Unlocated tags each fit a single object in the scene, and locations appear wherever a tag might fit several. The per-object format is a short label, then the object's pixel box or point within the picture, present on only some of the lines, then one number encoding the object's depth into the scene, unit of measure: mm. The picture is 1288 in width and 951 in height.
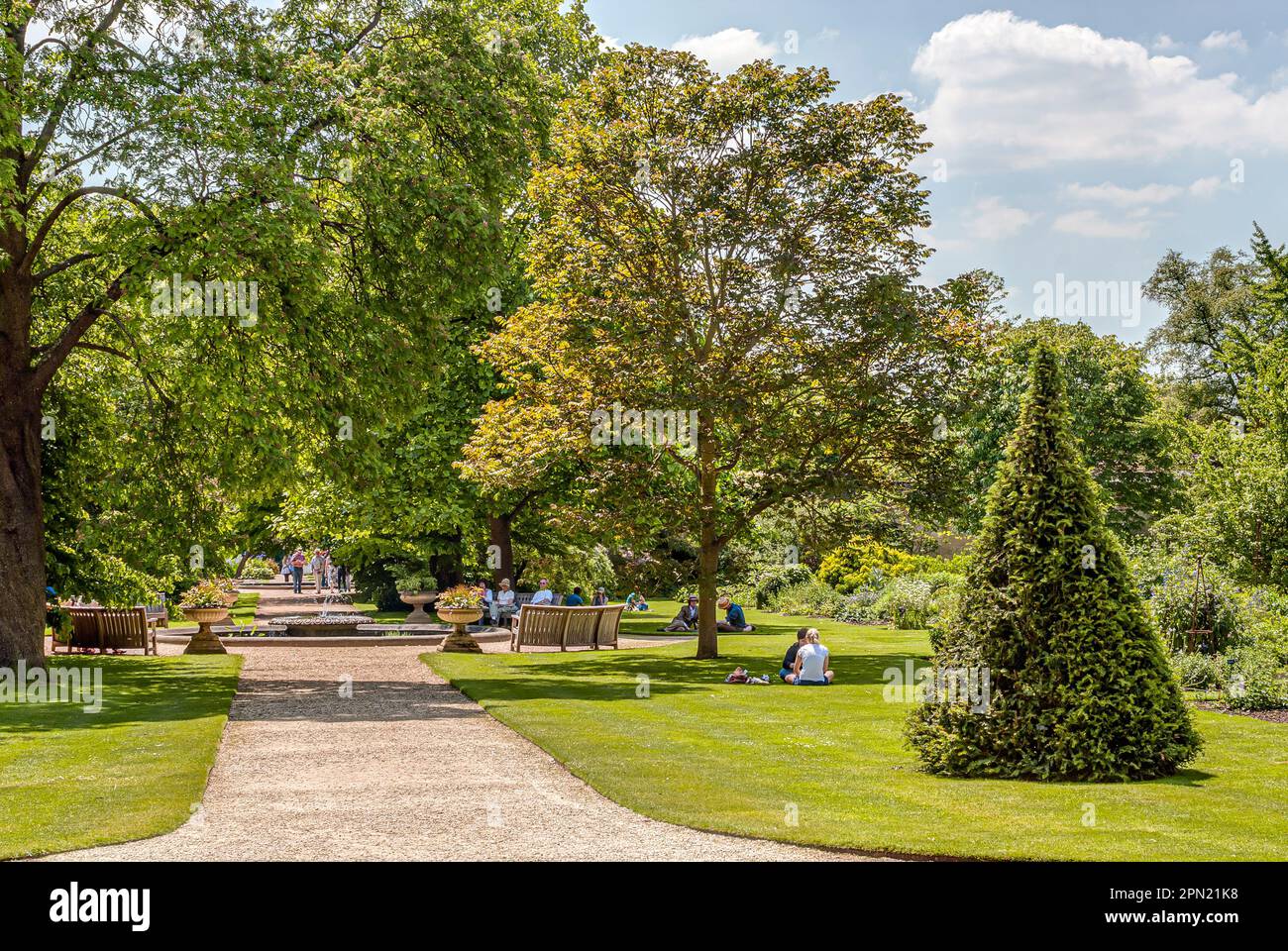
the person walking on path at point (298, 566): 51369
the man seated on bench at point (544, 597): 30078
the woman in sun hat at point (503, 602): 33125
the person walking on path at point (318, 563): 53322
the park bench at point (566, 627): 26125
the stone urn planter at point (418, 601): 35125
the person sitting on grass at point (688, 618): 32688
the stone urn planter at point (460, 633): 25734
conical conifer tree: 10617
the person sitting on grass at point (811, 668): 19266
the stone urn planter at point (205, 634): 25562
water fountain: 28938
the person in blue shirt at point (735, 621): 32781
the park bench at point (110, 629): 24766
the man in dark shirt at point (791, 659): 19891
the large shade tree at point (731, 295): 22812
